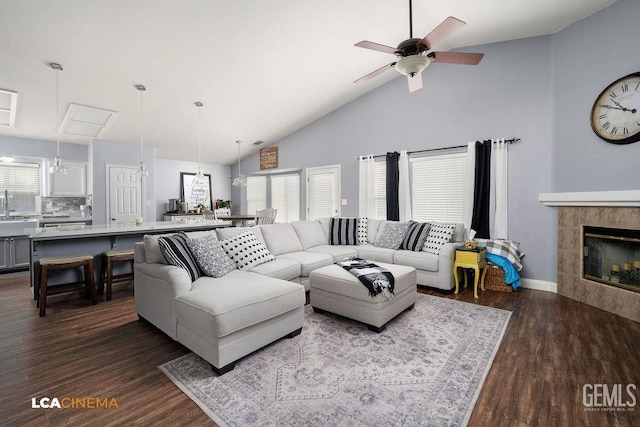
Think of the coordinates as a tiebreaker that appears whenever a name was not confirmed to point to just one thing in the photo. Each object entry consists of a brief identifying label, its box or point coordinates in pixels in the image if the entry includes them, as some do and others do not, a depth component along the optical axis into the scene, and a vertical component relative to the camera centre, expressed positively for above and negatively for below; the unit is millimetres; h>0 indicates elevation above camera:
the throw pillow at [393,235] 4410 -393
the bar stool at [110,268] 3551 -723
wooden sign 7387 +1387
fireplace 3096 -536
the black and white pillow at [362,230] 4934 -338
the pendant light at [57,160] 3556 +657
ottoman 2672 -855
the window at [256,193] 7938 +494
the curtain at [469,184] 4426 +403
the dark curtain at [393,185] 5262 +465
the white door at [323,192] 6270 +425
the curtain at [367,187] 5637 +453
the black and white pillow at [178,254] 2590 -394
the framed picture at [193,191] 7898 +567
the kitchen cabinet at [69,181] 5852 +636
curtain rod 4129 +1020
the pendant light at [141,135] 4168 +1549
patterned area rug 1646 -1150
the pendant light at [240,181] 6848 +711
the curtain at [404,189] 5141 +373
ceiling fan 2270 +1358
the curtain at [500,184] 4195 +378
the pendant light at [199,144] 4411 +1574
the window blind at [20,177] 5438 +664
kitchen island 3381 -381
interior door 6031 +362
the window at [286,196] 7137 +371
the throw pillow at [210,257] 2744 -450
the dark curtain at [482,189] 4316 +316
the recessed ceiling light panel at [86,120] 4660 +1582
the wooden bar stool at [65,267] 3057 -694
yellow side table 3686 -676
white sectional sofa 2017 -730
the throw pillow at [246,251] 3154 -452
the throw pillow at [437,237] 4043 -380
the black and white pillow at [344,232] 4898 -367
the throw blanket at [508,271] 3883 -822
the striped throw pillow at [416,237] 4191 -390
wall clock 3100 +1102
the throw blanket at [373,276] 2625 -630
